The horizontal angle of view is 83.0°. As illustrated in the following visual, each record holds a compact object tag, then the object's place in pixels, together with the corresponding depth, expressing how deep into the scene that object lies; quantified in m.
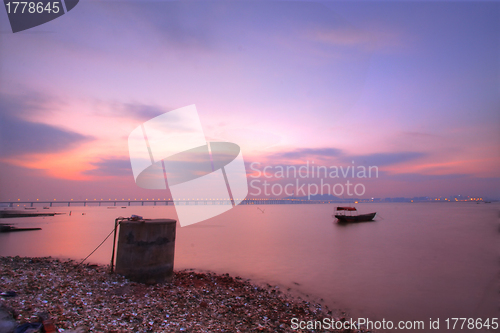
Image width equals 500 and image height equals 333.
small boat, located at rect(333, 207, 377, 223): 69.84
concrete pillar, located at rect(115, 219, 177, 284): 10.33
